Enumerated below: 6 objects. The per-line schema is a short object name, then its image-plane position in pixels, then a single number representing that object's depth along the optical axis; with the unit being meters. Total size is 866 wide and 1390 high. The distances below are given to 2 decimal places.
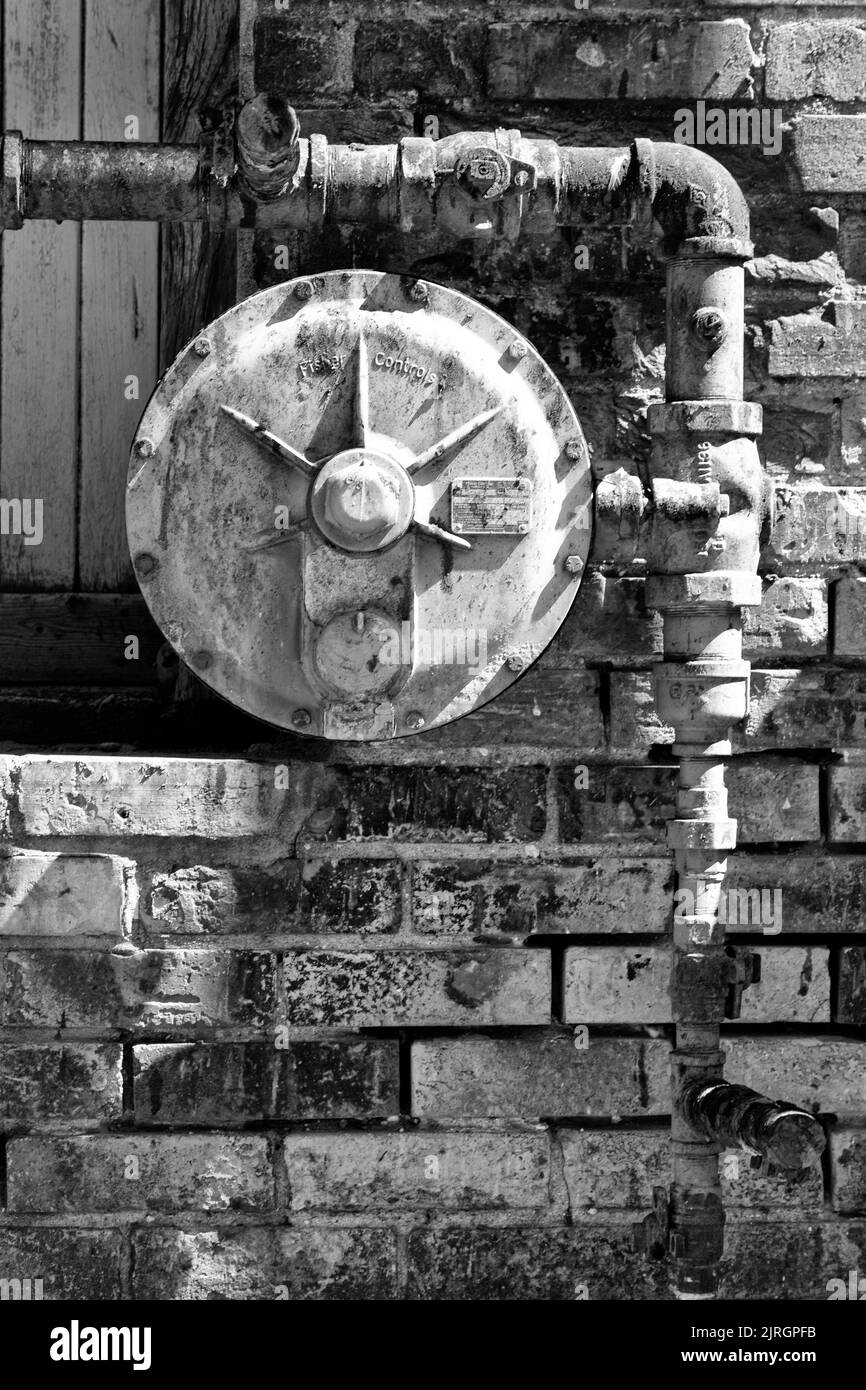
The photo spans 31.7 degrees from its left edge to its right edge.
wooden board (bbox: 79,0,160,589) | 2.49
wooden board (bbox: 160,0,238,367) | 2.33
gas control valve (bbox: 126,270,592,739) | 2.03
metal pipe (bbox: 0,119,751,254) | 2.03
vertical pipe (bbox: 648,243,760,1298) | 2.05
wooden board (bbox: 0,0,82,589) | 2.49
